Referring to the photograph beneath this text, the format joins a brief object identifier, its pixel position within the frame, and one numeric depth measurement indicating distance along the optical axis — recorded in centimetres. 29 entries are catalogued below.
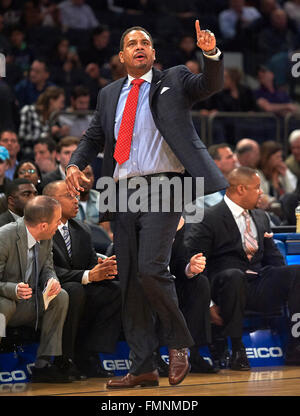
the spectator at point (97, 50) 2017
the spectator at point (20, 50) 1894
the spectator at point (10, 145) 1434
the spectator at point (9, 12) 2056
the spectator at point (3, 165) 1278
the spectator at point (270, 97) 2011
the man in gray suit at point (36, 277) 993
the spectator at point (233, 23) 2322
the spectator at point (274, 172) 1630
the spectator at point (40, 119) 1619
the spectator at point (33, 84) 1759
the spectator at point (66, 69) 1872
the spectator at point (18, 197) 1120
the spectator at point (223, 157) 1495
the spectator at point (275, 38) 2342
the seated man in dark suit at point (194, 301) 1070
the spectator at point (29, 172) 1273
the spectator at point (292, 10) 2425
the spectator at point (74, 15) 2142
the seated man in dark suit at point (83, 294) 1037
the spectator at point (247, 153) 1630
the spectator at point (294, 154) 1728
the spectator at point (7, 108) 1600
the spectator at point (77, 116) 1675
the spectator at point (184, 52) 2069
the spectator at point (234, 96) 1909
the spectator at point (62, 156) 1344
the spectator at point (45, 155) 1466
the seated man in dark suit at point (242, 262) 1099
